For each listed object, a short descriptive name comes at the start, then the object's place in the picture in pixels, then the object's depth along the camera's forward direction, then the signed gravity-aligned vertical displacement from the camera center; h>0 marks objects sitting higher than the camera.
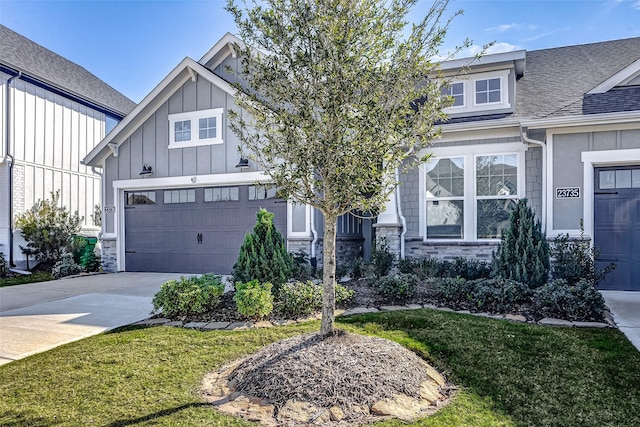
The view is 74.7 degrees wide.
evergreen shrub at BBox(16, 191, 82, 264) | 12.18 -0.21
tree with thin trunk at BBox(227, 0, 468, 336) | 3.61 +1.20
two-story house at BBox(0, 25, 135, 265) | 12.70 +3.21
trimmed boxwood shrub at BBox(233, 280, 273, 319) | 5.55 -1.06
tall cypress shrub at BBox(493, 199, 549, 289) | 6.61 -0.48
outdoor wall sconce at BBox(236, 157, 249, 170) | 9.98 +1.40
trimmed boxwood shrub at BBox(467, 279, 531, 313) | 6.01 -1.07
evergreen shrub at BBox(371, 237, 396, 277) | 8.60 -0.77
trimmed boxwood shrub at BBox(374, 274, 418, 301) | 6.63 -1.05
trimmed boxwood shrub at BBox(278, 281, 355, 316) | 5.84 -1.08
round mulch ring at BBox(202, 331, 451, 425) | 3.09 -1.32
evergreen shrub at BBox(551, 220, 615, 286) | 6.95 -0.65
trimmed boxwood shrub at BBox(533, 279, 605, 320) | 5.52 -1.07
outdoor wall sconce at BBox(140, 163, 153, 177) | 11.12 +1.37
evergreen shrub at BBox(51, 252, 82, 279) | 10.91 -1.19
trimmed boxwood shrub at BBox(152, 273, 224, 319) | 5.81 -1.06
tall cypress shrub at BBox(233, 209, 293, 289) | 6.52 -0.54
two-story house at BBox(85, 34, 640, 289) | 7.77 +1.12
